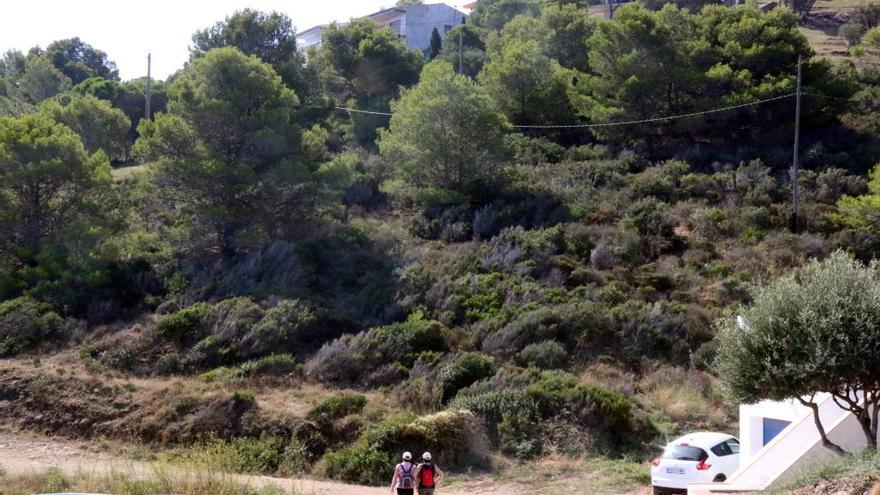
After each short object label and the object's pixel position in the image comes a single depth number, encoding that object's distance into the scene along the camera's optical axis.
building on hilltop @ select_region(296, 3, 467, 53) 79.81
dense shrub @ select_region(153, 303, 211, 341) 25.53
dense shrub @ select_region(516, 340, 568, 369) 23.78
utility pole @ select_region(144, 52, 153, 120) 47.97
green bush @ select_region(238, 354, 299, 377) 23.62
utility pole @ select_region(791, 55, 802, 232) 32.31
